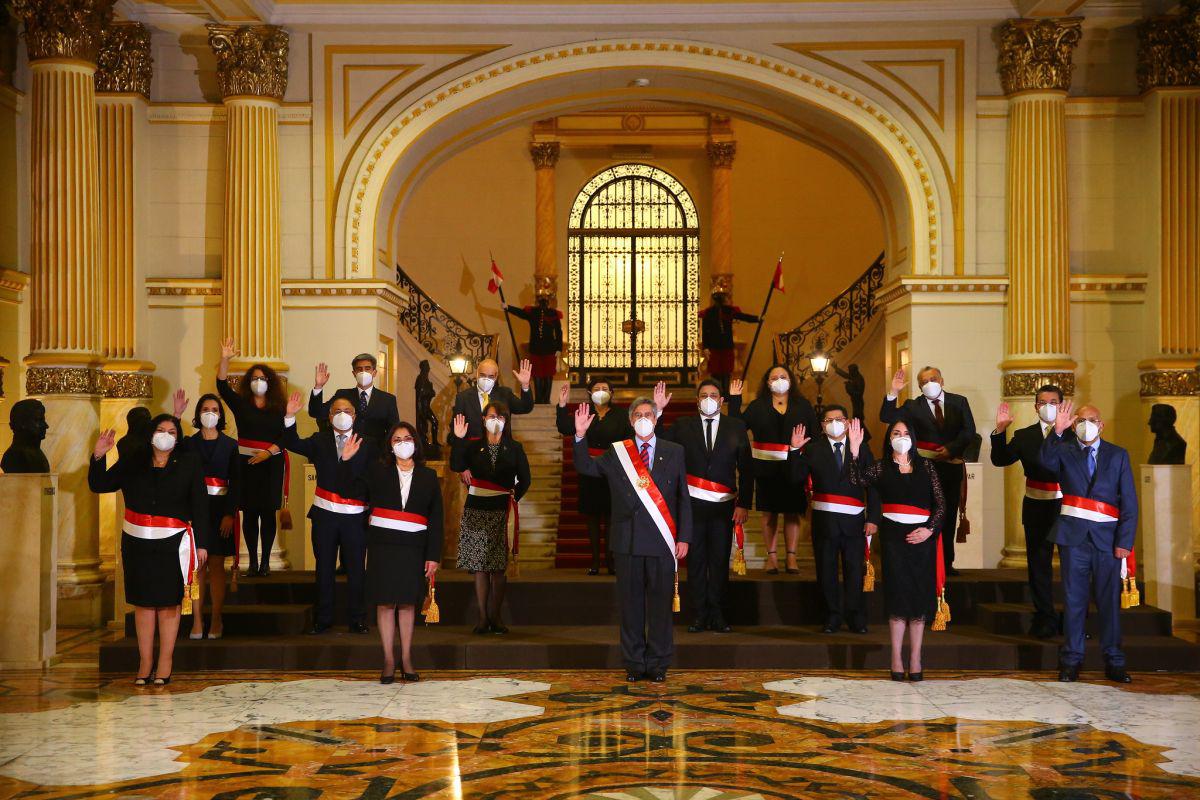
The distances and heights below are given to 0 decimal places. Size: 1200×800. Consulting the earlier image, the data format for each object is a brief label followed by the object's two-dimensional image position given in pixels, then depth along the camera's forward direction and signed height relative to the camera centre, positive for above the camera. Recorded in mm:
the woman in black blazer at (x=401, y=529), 6871 -476
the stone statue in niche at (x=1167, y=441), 8820 -48
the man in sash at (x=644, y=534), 7102 -525
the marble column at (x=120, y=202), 10305 +1815
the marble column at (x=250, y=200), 10375 +1830
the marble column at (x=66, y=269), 9484 +1196
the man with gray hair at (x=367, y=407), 8398 +187
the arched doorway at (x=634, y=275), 18438 +2205
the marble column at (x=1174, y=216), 10289 +1669
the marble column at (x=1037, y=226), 10320 +1606
